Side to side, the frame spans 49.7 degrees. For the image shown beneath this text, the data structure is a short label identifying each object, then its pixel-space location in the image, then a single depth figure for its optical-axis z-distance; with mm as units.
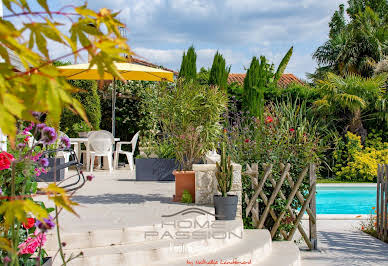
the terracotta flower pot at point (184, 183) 6212
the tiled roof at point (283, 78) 24917
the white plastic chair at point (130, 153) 10609
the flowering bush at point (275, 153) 6652
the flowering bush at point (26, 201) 1128
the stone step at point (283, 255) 4953
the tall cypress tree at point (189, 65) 13891
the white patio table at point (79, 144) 10034
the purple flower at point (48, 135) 2078
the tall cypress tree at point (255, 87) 14328
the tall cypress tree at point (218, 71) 14305
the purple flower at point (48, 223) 1732
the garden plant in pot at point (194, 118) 7012
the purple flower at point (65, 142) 2625
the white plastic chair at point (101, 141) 9625
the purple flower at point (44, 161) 2484
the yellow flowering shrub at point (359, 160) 15328
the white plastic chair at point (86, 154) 10148
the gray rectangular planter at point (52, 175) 7688
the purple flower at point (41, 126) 2202
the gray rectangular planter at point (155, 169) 8641
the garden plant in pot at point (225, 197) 5477
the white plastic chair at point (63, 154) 9406
